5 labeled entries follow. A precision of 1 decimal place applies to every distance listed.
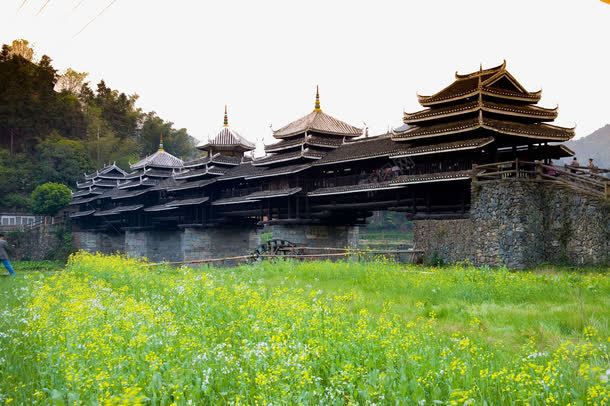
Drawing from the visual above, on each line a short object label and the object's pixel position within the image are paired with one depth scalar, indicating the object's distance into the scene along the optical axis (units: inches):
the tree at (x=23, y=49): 3029.0
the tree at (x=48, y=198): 2151.8
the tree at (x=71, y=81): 3378.4
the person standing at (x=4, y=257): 820.0
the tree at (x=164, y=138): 3211.1
